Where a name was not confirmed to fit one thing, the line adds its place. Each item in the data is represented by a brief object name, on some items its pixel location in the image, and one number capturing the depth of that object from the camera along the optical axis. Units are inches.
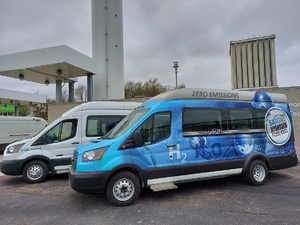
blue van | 195.5
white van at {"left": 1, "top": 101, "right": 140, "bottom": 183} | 284.5
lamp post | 729.0
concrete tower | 764.0
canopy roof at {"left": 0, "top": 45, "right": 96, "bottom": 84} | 563.8
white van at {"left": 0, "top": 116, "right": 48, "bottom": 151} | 511.2
